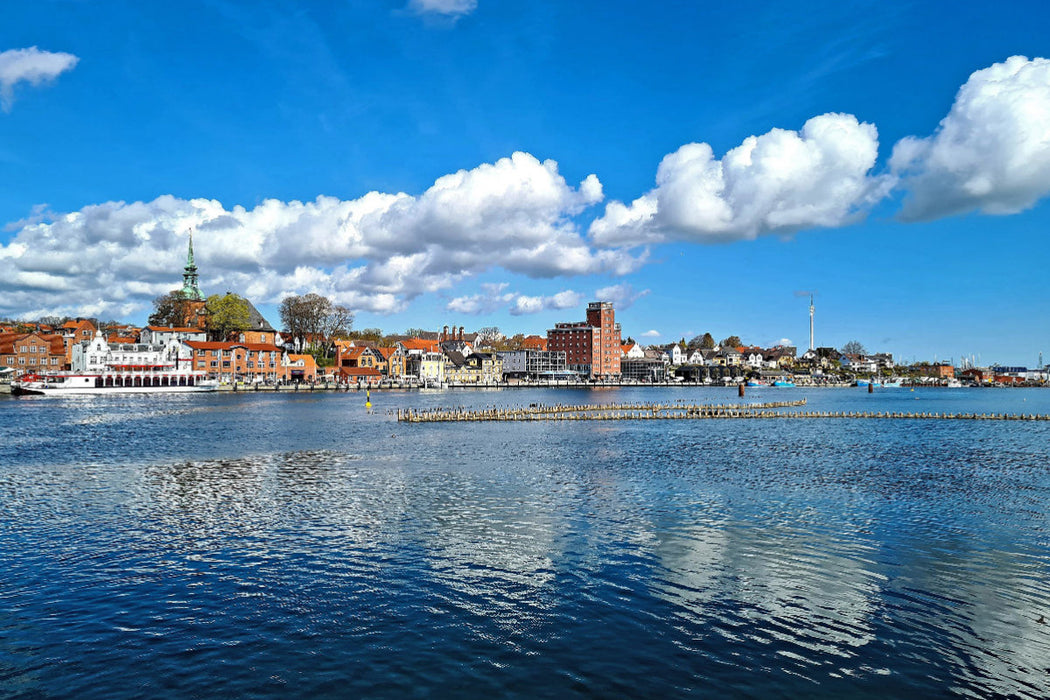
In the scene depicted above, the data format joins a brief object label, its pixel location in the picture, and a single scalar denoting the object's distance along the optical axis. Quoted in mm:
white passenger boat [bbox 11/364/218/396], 146750
